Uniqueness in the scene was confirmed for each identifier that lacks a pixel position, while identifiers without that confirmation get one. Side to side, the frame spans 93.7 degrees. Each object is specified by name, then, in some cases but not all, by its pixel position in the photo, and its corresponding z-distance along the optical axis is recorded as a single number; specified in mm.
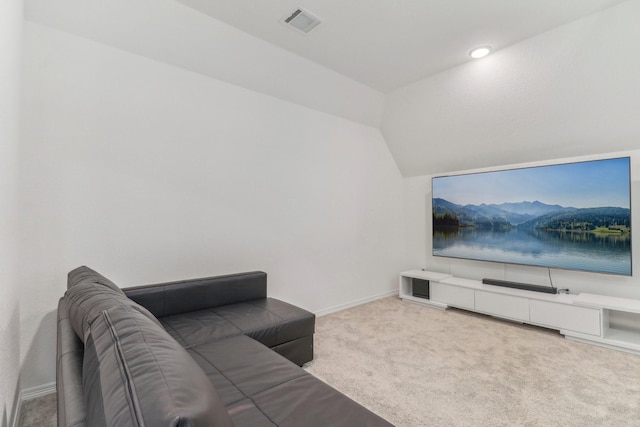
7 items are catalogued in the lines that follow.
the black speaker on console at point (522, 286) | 3275
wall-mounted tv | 2984
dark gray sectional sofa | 531
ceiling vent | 2482
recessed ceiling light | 2999
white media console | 2807
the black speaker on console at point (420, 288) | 4180
